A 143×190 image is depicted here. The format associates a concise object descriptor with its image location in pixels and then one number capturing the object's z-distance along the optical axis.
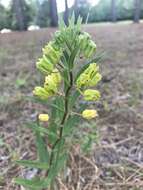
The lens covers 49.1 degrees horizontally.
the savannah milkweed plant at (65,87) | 0.29
